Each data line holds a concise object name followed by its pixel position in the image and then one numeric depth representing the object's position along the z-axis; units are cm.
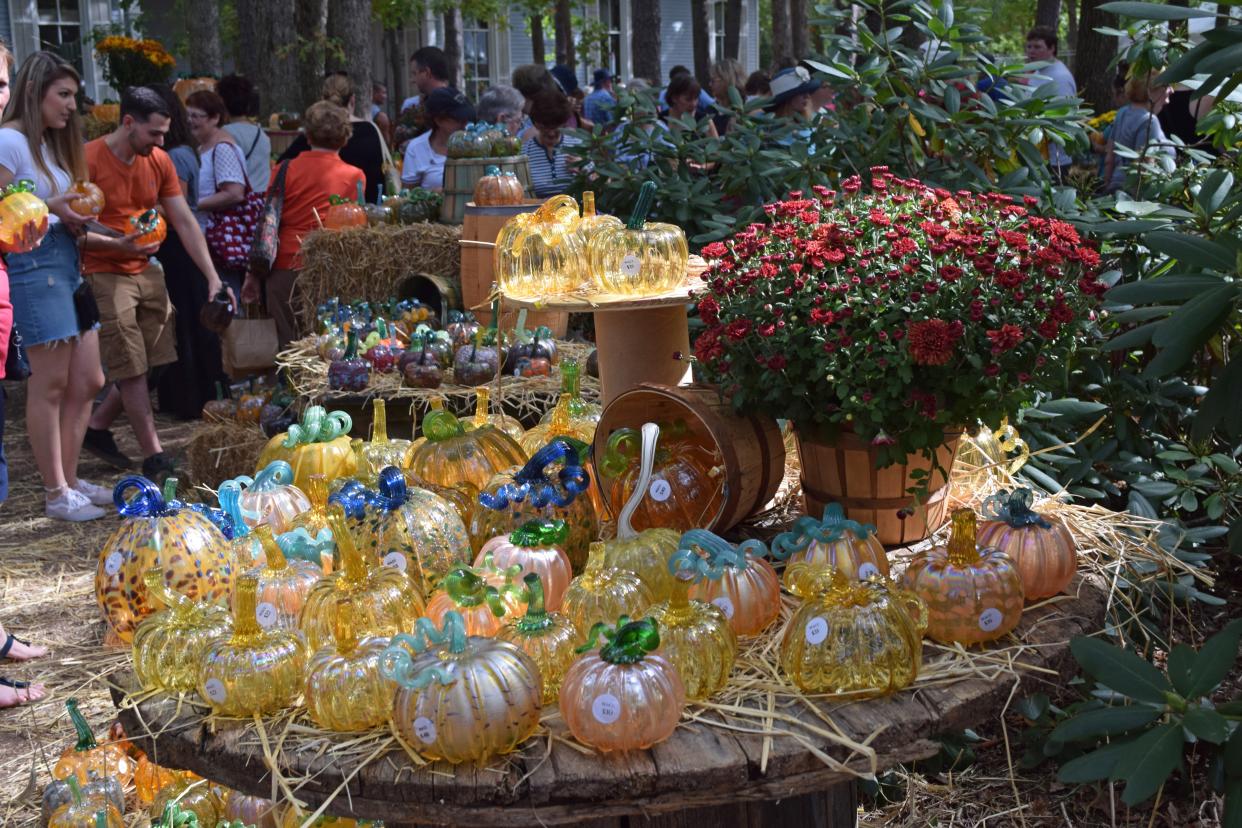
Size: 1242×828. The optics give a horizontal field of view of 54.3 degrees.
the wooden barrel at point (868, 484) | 257
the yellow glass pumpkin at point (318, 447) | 312
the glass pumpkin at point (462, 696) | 185
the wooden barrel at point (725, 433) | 258
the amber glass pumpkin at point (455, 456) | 286
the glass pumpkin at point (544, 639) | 205
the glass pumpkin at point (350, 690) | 197
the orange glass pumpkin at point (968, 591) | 220
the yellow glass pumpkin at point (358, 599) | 217
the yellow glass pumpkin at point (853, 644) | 203
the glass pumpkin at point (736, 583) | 223
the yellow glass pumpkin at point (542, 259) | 320
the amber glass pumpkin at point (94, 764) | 307
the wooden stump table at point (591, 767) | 185
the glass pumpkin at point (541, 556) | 233
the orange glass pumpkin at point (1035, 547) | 239
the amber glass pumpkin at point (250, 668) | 206
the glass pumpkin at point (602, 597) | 216
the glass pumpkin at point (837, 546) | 232
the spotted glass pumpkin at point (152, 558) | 246
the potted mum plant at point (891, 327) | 232
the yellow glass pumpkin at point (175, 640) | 219
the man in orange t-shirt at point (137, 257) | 586
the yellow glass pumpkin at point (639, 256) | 306
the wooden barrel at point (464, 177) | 642
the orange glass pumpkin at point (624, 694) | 186
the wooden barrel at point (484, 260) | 554
